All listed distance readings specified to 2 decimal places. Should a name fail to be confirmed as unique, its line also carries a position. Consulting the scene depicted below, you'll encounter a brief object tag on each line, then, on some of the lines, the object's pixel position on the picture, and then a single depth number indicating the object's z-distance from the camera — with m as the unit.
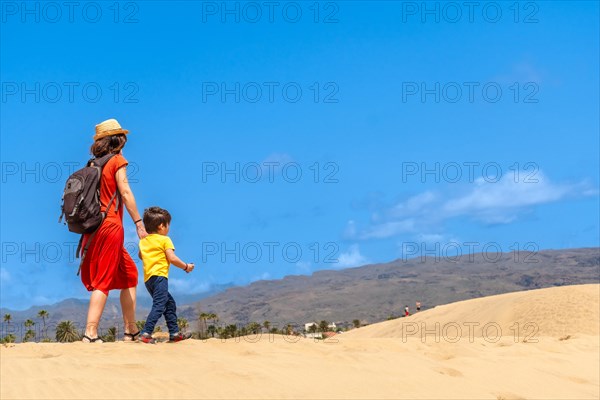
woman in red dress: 8.35
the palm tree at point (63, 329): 93.59
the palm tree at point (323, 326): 102.62
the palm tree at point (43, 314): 93.45
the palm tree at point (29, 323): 91.01
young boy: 8.51
